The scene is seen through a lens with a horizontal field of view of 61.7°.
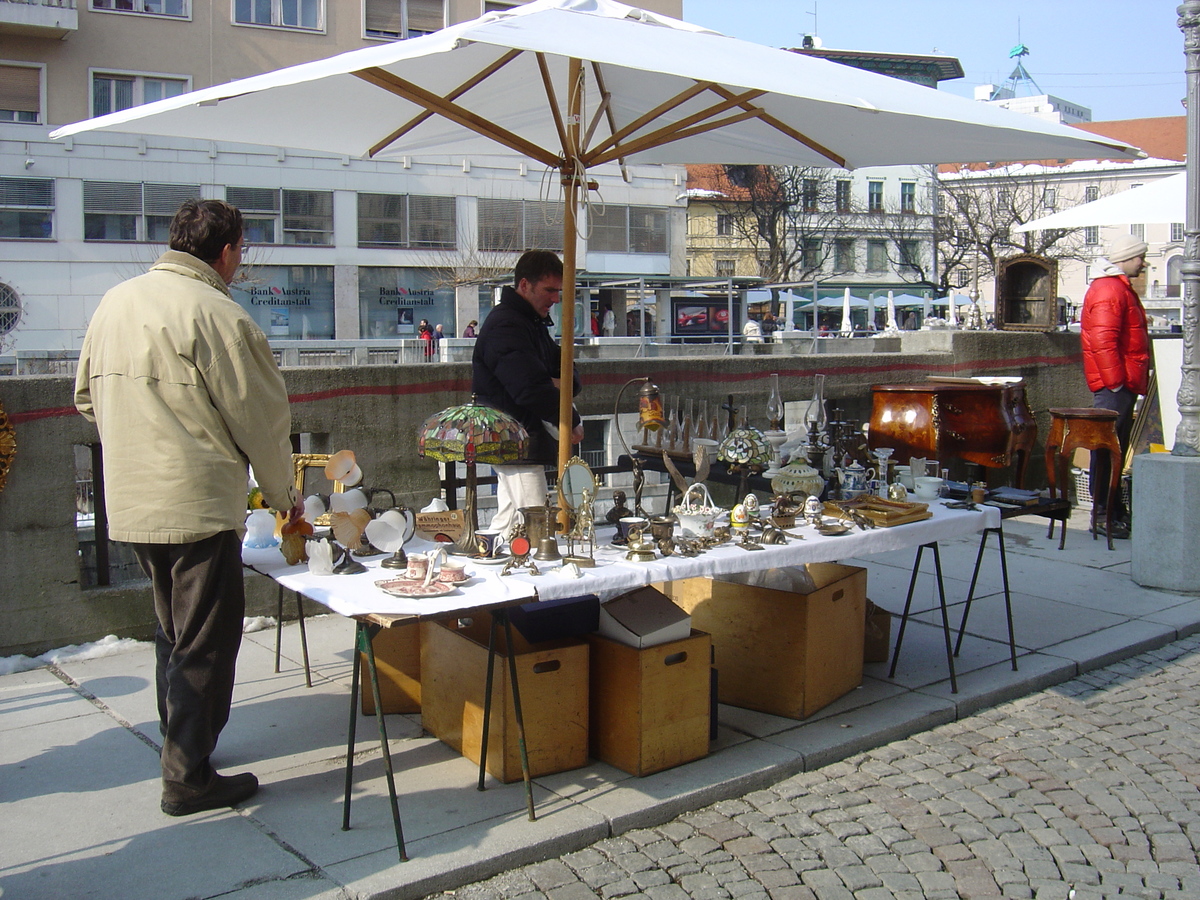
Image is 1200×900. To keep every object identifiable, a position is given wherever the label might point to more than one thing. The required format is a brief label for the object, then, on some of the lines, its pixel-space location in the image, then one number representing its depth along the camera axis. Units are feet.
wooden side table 25.07
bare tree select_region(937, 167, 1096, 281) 160.15
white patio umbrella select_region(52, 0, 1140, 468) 10.55
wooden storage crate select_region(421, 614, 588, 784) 11.68
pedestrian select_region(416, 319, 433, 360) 91.88
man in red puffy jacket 25.32
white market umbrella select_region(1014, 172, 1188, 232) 27.37
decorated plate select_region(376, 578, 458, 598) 10.23
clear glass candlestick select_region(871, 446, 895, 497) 16.02
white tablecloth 10.09
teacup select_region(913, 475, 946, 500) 15.92
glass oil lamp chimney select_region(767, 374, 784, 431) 17.49
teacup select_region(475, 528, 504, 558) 11.78
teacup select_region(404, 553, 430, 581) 10.80
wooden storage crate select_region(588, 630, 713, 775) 11.88
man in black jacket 14.21
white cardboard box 12.01
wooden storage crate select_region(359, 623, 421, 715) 13.89
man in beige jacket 10.17
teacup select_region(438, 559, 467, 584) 10.56
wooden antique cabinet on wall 32.01
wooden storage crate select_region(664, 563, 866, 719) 13.82
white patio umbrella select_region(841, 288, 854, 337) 121.49
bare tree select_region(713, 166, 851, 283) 164.35
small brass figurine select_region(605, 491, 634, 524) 13.12
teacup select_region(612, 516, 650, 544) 12.37
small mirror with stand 12.01
